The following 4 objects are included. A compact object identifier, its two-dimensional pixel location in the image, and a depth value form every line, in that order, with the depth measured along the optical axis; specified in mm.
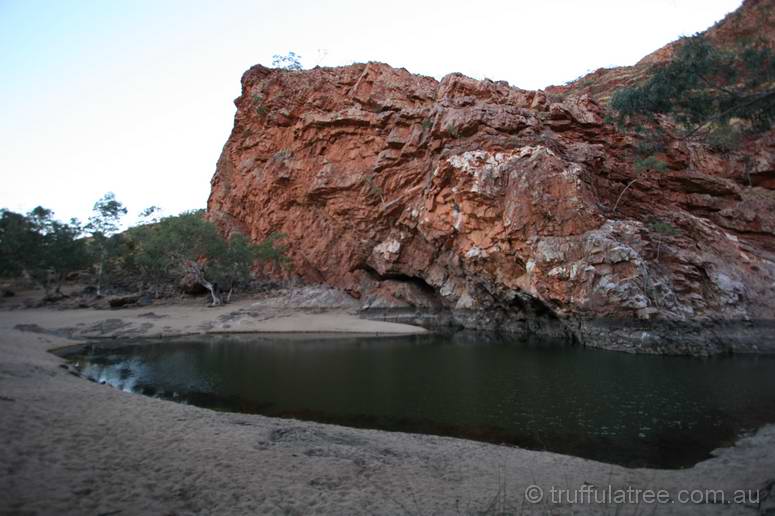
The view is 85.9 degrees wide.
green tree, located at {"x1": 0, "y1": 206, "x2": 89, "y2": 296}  35312
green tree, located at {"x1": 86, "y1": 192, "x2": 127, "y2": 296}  39312
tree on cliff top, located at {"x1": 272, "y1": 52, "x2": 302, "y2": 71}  41719
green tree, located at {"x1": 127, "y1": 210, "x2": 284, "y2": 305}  35062
